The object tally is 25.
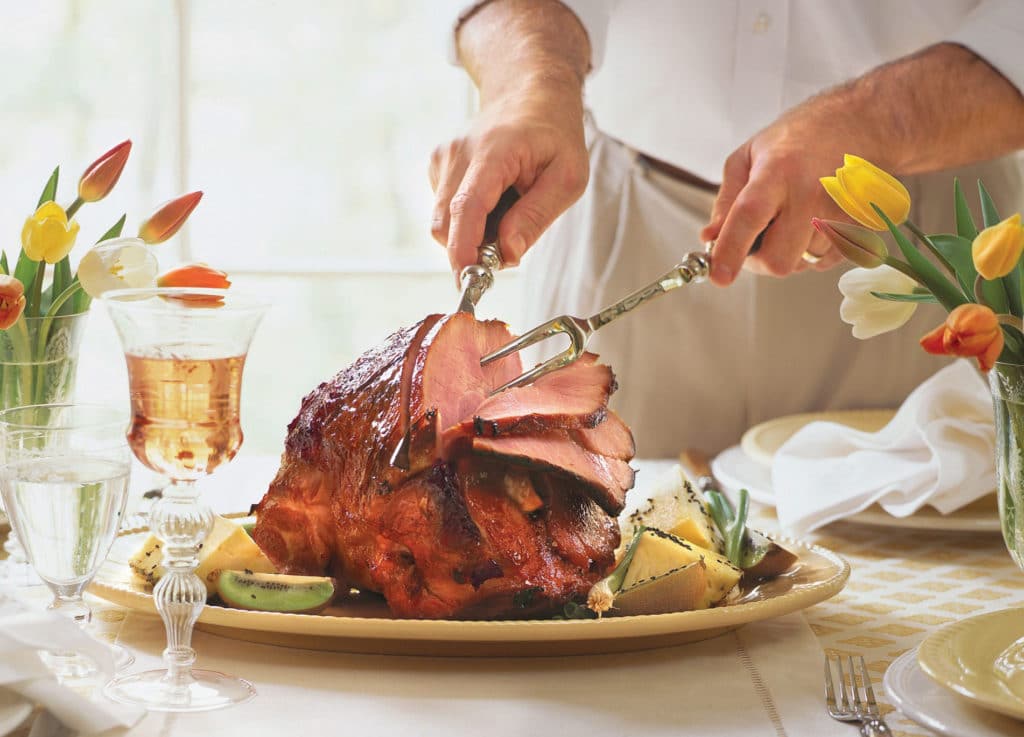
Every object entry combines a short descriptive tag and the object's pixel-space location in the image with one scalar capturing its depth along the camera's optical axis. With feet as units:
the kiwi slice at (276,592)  4.78
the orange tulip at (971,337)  4.32
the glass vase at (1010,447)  4.54
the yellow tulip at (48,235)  4.89
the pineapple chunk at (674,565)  4.87
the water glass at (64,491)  4.59
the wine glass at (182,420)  4.46
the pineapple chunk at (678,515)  5.17
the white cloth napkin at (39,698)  4.28
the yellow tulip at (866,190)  4.58
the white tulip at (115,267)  4.80
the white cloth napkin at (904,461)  5.68
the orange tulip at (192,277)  4.70
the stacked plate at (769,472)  5.67
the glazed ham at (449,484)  4.75
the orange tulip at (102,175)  5.02
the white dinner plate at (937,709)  4.31
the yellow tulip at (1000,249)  4.35
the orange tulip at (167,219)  4.95
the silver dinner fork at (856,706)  4.41
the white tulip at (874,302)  4.77
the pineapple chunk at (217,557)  4.85
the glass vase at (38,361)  4.98
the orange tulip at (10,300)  4.72
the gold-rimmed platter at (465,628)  4.63
